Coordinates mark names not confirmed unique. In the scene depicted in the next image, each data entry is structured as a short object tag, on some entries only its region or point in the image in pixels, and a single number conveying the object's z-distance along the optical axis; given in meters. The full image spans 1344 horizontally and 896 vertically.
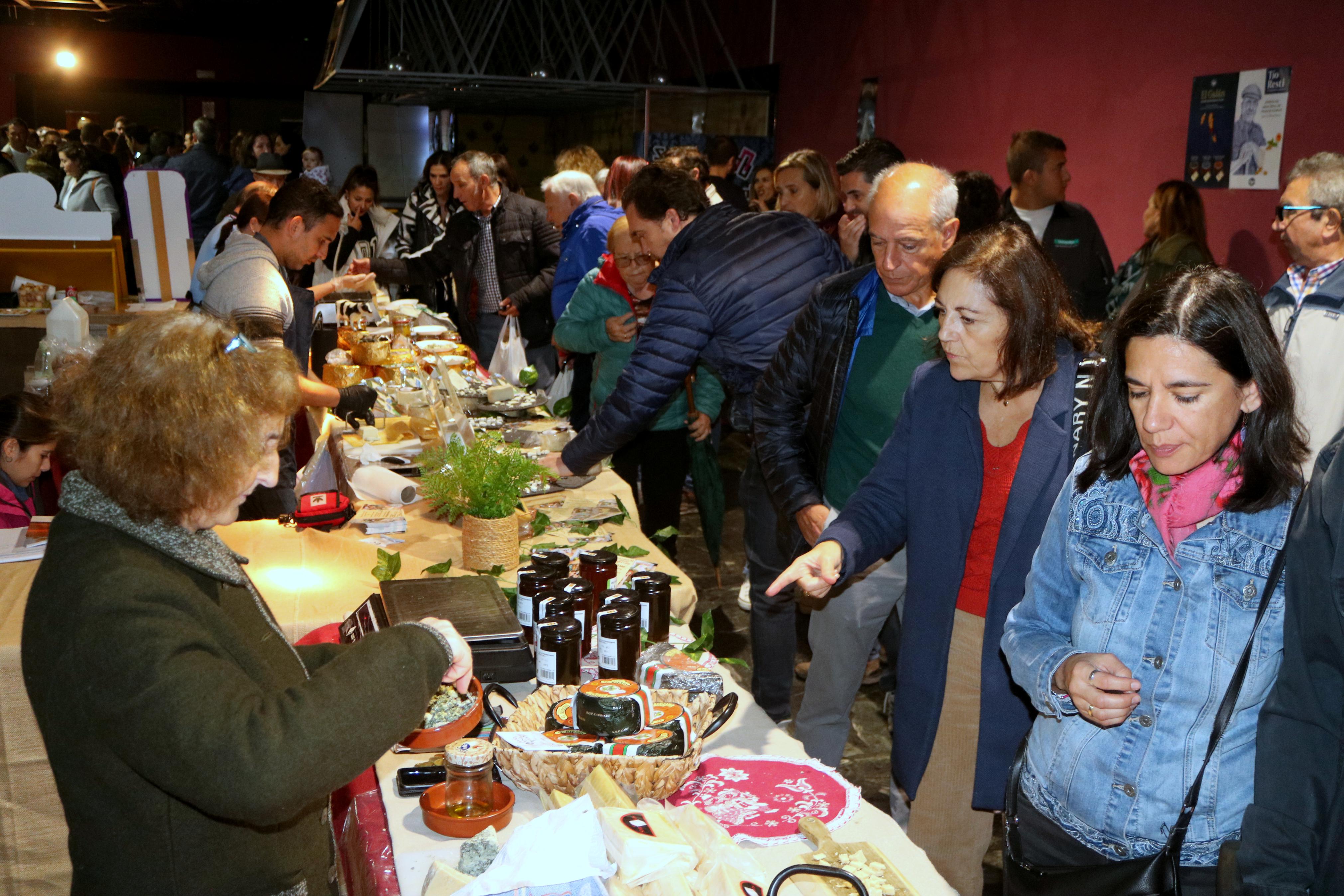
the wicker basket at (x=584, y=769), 1.47
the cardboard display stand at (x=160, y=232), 5.42
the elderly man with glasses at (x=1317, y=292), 3.29
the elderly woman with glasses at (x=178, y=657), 1.11
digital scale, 1.83
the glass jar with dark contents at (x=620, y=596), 1.90
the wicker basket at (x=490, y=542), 2.39
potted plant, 2.39
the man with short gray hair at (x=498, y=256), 5.71
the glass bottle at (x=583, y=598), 1.94
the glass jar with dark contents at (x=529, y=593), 1.96
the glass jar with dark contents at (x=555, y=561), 2.05
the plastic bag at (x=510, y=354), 4.89
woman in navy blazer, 1.94
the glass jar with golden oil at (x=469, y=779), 1.50
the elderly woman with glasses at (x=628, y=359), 3.87
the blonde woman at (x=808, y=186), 4.55
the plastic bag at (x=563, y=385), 5.30
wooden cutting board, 1.37
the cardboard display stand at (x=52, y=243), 5.28
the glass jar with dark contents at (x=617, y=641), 1.81
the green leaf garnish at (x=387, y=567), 2.35
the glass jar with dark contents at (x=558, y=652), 1.80
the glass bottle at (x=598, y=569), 2.14
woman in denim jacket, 1.37
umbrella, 3.80
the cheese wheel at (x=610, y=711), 1.55
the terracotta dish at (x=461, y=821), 1.48
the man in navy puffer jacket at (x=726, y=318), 2.96
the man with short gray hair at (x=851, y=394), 2.41
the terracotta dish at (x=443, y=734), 1.68
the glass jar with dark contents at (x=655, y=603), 2.03
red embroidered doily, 1.53
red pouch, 2.62
